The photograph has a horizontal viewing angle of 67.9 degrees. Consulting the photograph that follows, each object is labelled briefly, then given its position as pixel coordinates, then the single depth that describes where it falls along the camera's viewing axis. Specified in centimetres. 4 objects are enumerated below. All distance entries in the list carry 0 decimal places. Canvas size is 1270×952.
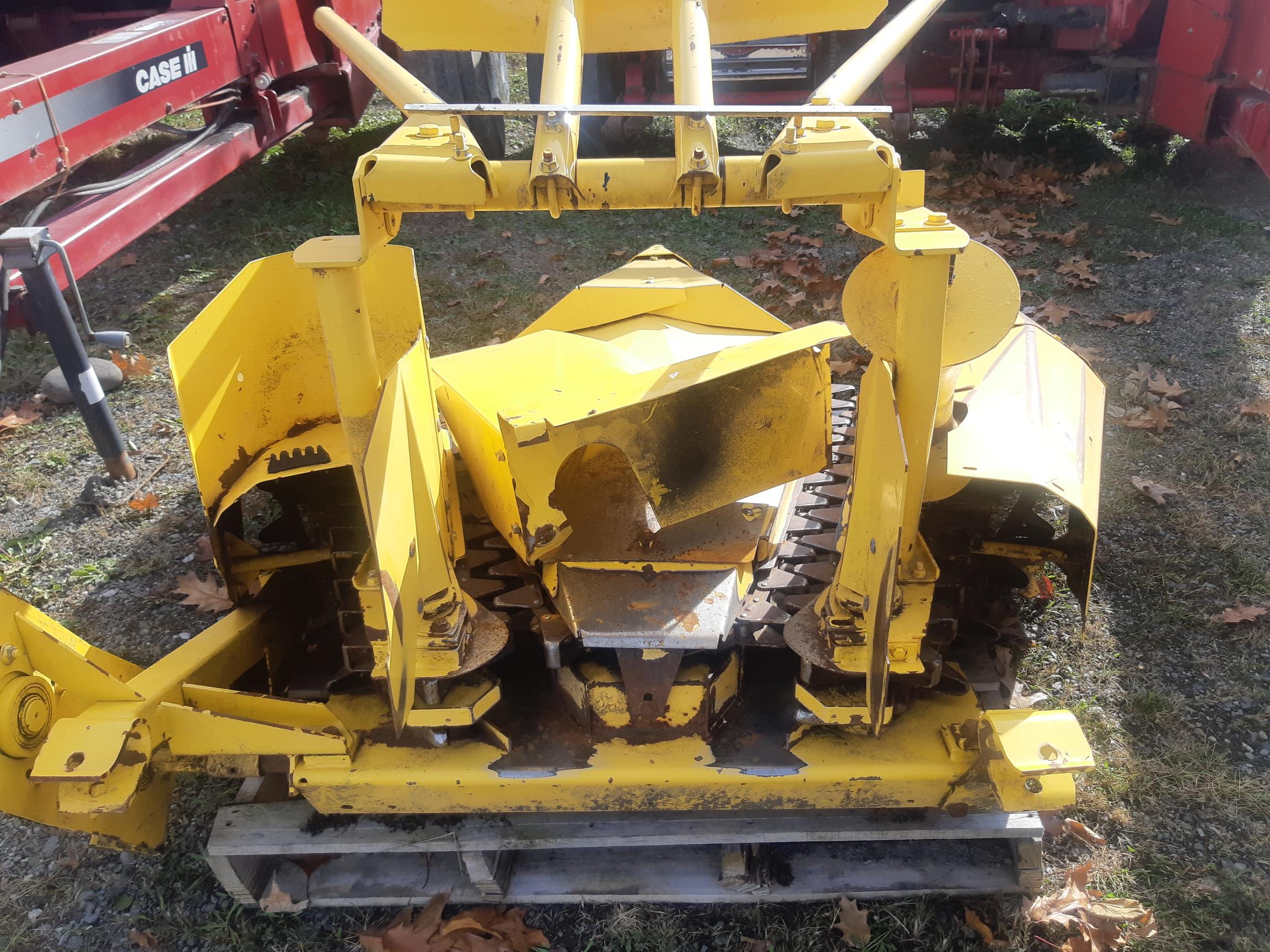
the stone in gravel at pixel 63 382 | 484
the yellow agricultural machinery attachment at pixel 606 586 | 203
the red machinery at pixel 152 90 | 362
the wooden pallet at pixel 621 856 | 244
